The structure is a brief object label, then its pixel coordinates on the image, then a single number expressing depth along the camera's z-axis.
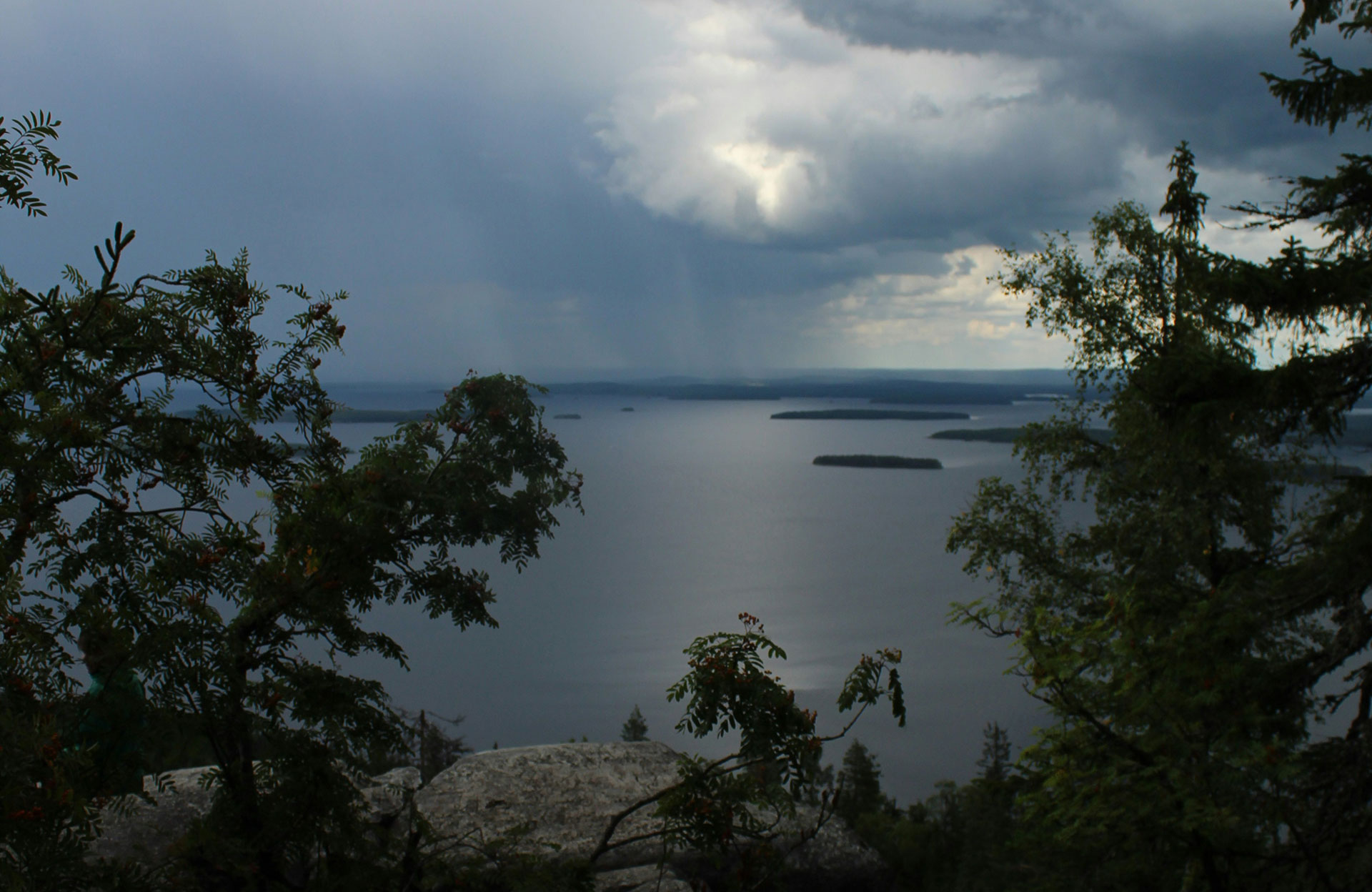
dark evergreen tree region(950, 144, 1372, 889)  5.13
